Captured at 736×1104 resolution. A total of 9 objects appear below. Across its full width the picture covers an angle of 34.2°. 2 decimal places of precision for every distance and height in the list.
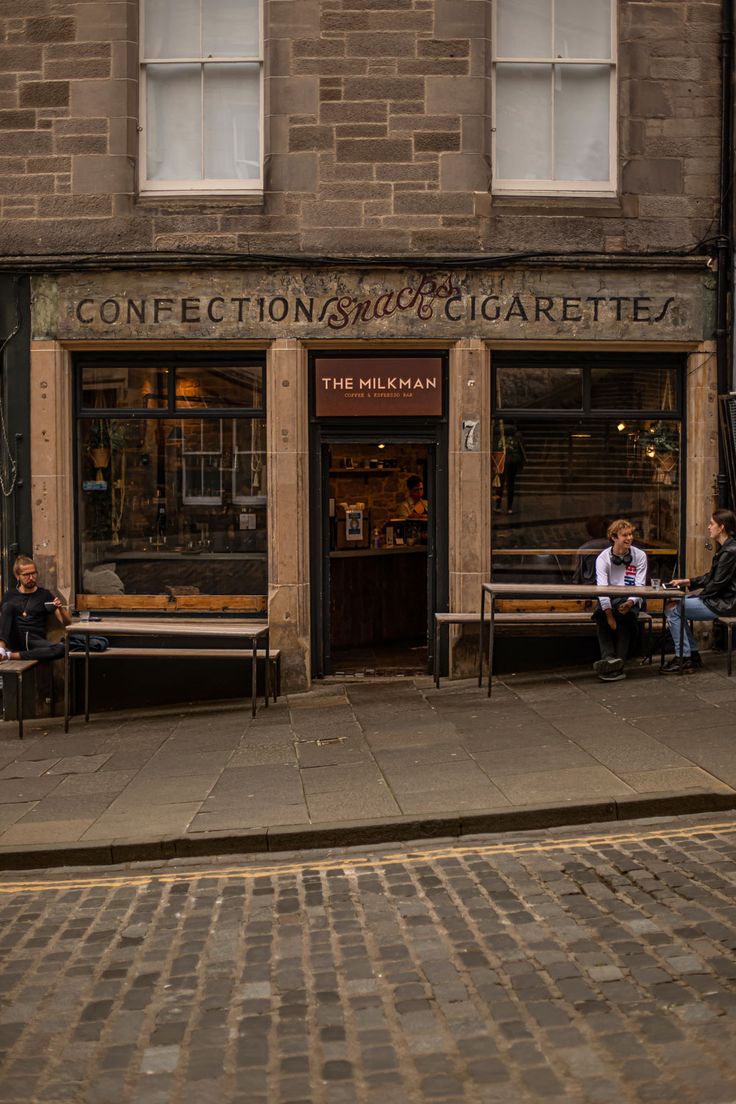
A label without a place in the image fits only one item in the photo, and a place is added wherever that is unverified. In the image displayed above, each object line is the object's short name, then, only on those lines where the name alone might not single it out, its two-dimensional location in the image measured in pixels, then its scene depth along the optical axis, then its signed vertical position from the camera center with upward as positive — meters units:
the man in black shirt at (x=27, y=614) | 11.98 -0.93
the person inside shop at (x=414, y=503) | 15.12 +0.22
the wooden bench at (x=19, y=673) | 10.95 -1.38
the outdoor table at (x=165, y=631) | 11.39 -1.06
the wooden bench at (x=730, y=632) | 11.50 -1.10
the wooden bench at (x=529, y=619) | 12.19 -1.02
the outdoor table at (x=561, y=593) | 11.47 -0.71
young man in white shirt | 11.94 -0.85
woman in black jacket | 11.93 -0.76
